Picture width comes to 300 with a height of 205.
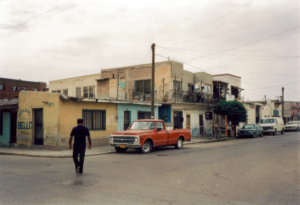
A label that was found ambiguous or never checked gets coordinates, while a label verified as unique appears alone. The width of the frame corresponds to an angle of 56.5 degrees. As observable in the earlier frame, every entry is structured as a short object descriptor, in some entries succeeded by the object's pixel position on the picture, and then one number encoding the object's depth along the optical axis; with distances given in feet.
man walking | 28.53
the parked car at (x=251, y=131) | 98.22
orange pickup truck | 47.34
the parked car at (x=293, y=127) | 149.69
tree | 101.14
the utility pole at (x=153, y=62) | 68.82
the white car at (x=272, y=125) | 111.86
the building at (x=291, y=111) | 232.73
